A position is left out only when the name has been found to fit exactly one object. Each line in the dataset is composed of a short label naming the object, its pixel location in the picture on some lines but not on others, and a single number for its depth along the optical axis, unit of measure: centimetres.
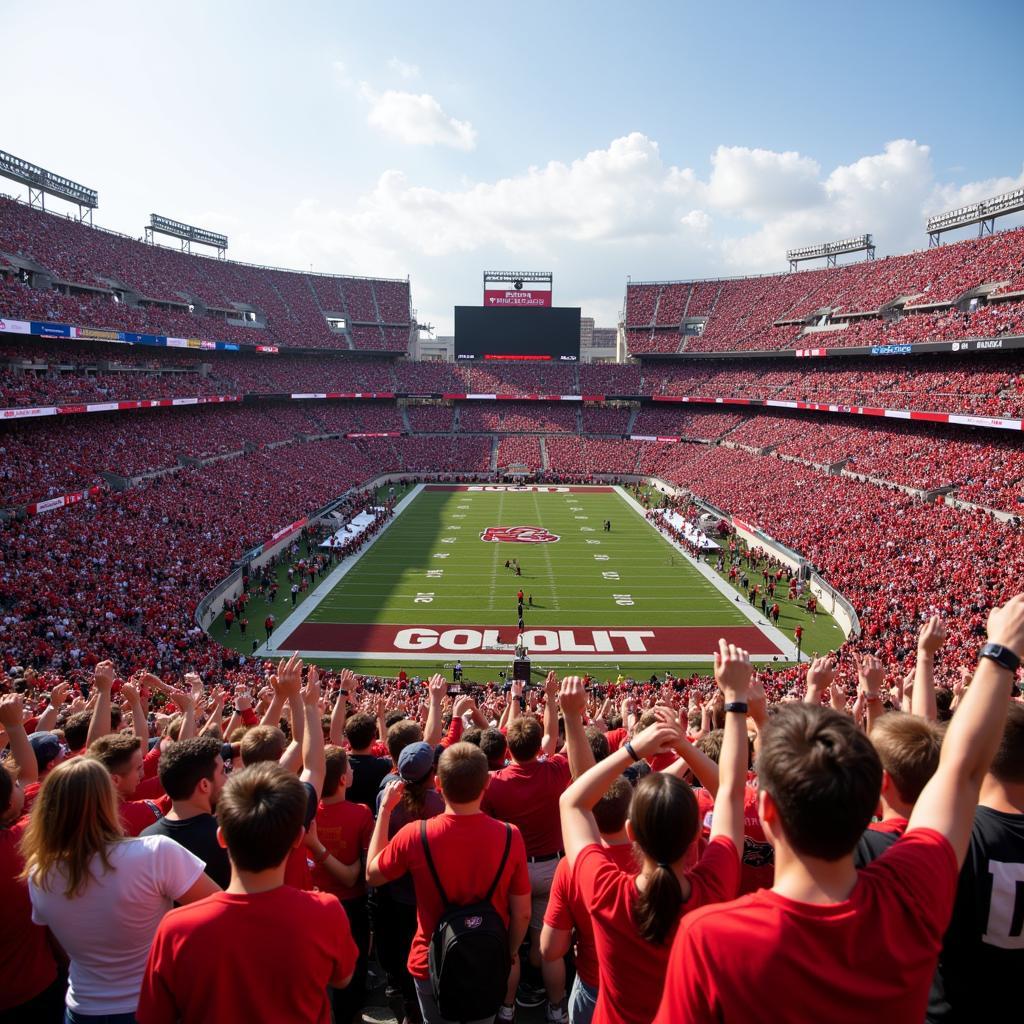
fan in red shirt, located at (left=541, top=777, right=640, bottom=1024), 290
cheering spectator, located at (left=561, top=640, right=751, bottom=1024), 227
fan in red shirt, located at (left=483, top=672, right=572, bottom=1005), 417
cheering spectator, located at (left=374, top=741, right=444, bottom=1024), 388
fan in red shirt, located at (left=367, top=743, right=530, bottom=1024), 317
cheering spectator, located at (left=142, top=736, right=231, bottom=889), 327
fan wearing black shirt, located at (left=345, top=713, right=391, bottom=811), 509
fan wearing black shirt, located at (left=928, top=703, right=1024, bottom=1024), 250
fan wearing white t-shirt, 268
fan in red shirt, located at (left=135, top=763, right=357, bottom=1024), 227
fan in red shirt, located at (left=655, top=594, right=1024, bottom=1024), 164
